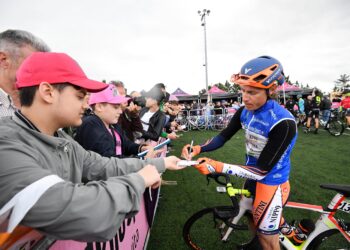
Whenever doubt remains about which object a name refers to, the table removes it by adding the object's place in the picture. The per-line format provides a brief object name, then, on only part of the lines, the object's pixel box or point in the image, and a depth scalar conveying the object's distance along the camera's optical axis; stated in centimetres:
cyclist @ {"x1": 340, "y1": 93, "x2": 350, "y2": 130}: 1167
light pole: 2691
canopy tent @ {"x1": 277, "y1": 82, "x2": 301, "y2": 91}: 2823
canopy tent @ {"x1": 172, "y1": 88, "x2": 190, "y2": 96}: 2914
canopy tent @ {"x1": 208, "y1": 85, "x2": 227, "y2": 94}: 2919
